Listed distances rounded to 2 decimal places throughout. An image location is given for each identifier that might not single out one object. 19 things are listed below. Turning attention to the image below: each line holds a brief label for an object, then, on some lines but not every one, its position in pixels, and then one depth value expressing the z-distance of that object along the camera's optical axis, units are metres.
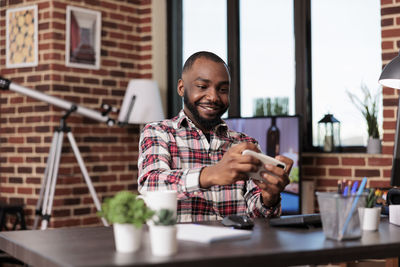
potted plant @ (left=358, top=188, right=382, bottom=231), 1.65
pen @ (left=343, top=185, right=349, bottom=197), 1.52
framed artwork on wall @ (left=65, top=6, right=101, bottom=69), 4.18
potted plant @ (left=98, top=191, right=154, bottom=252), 1.29
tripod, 3.79
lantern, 3.76
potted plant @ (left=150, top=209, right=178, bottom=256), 1.24
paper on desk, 1.40
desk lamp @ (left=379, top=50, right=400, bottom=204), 1.92
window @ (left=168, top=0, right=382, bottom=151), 3.72
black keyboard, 1.68
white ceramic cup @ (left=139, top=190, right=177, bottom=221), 1.48
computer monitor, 3.58
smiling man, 1.96
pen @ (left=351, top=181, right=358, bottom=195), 1.57
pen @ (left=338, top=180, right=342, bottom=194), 1.57
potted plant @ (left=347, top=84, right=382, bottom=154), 3.57
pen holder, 1.45
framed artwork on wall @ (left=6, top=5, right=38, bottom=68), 4.14
